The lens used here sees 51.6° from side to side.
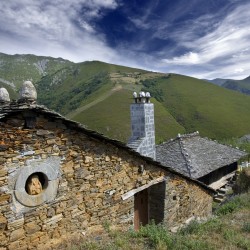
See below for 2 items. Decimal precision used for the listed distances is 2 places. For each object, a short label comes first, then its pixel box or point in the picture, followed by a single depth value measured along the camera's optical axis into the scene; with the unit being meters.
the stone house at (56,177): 5.22
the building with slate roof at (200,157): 19.59
